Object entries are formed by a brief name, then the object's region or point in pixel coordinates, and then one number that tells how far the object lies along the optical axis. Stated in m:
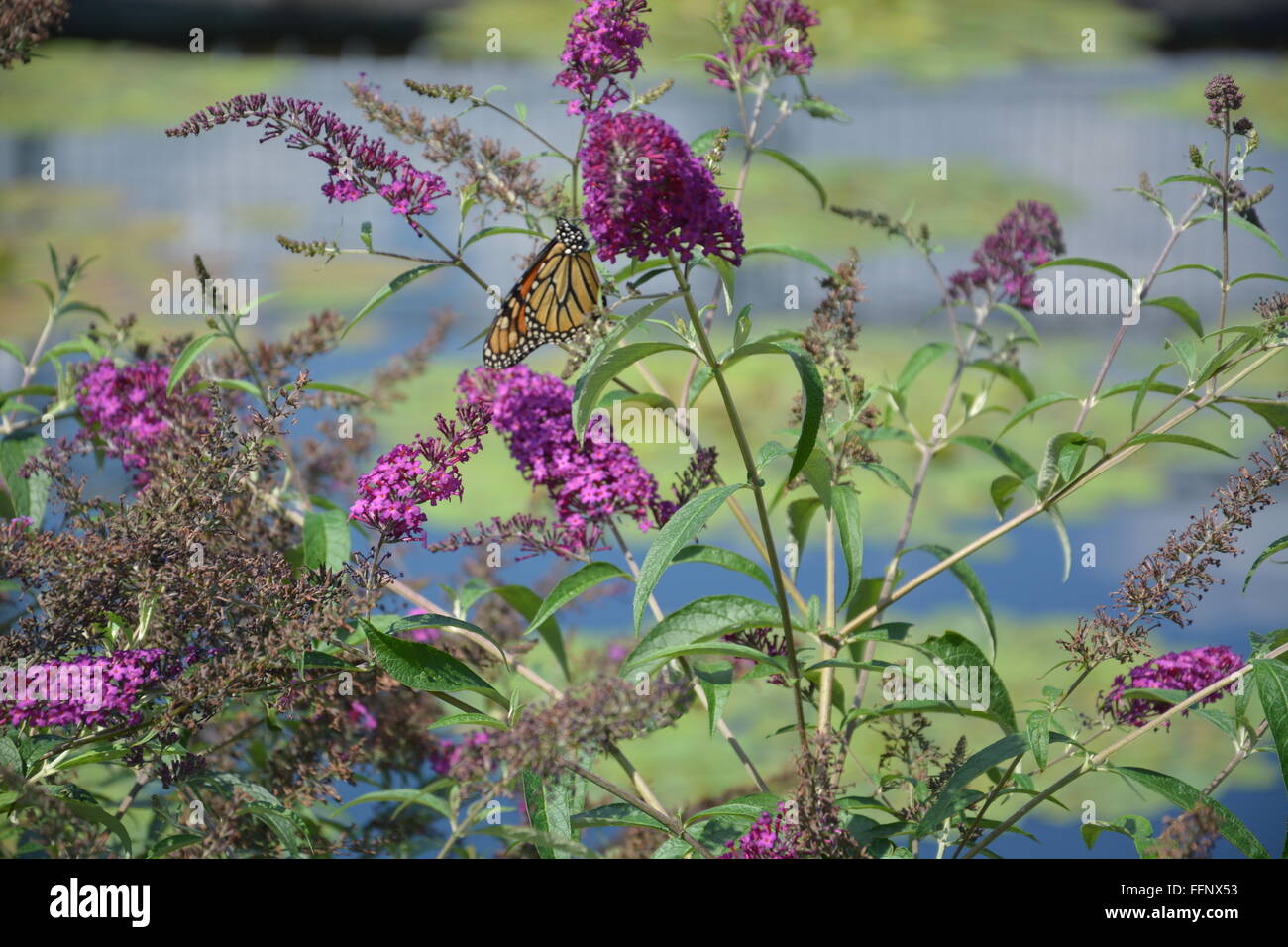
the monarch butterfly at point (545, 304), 1.30
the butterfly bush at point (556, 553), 1.16
